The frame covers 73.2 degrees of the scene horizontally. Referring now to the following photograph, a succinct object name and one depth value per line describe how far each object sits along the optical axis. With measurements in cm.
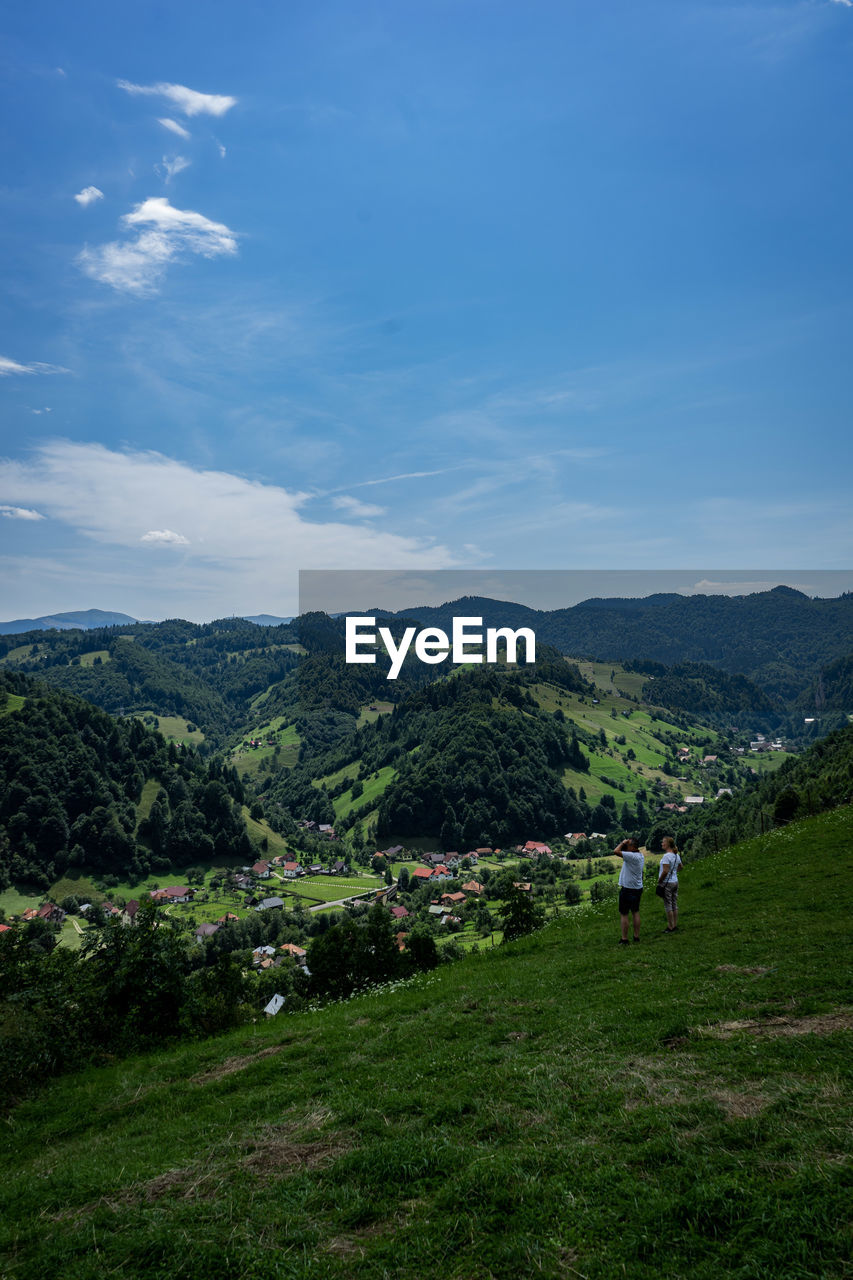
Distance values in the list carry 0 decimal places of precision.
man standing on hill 1644
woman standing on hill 1722
